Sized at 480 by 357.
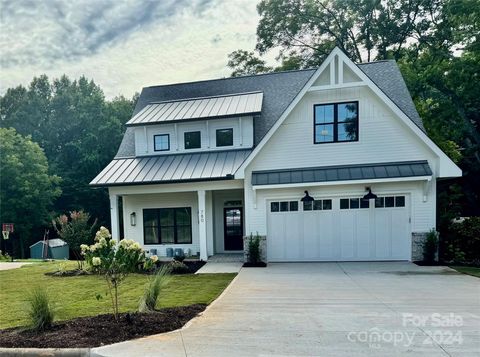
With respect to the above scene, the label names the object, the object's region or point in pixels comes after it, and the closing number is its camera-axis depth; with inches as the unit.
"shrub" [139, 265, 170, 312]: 219.3
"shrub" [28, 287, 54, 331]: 192.7
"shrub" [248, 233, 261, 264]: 431.2
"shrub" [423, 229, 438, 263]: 407.2
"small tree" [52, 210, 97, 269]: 481.9
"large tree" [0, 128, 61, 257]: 1045.2
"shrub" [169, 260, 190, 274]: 412.8
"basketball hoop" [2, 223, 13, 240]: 676.1
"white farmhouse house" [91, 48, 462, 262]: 420.8
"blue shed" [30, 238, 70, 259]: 860.0
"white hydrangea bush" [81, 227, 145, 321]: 198.8
